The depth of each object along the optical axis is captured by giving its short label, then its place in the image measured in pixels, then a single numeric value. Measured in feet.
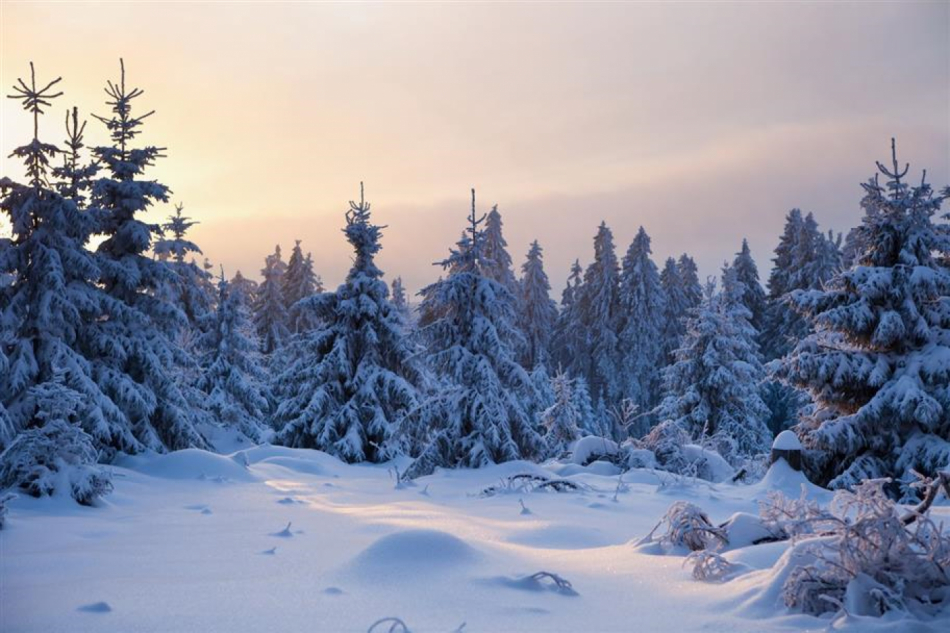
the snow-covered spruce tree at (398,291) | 235.77
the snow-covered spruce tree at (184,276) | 63.16
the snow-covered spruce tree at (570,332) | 177.99
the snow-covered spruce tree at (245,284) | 183.21
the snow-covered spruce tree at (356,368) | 72.69
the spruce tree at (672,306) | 167.22
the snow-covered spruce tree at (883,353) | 45.19
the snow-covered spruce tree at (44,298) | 51.01
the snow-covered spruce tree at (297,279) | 182.19
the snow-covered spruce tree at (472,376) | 51.78
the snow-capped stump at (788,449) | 42.52
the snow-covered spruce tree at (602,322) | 169.26
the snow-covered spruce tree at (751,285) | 163.43
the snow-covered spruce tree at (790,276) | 140.05
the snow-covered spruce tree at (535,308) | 167.62
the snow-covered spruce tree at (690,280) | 176.81
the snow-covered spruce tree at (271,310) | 158.40
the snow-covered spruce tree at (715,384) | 98.07
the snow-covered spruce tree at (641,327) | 164.86
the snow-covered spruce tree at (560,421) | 81.92
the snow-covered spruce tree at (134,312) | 56.80
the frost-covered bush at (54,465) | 31.09
